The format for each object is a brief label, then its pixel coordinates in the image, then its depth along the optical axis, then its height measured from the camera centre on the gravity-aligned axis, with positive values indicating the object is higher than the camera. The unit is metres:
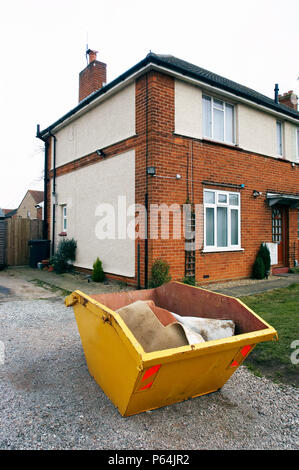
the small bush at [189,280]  8.31 -0.97
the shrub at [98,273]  9.52 -0.89
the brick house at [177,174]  8.20 +2.14
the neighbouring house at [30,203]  39.22 +5.28
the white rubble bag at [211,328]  3.01 -0.81
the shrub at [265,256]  10.45 -0.43
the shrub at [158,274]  7.85 -0.76
